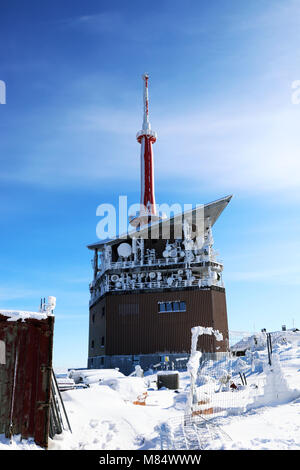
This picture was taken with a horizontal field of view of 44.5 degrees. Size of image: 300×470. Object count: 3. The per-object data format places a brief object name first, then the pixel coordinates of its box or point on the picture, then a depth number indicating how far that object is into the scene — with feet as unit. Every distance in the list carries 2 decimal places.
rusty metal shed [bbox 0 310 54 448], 28.02
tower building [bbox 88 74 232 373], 119.44
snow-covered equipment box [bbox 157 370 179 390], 75.15
